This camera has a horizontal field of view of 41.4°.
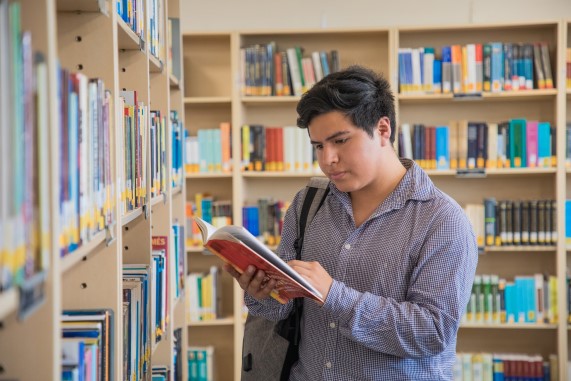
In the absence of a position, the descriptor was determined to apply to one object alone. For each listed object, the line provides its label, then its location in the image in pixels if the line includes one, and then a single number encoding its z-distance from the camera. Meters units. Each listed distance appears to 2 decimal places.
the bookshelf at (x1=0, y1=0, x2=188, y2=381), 1.11
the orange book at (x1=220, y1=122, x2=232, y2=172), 4.67
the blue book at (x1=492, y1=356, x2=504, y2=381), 4.52
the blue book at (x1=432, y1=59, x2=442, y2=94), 4.52
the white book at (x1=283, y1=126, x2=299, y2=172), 4.64
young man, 1.81
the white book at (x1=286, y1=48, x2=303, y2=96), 4.62
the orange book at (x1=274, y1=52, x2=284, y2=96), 4.63
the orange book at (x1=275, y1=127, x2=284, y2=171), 4.66
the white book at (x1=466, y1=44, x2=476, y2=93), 4.47
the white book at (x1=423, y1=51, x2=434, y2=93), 4.50
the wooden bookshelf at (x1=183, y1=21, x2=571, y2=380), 4.44
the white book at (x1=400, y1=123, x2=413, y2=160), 4.55
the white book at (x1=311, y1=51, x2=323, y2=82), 4.63
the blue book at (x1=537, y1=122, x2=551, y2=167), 4.45
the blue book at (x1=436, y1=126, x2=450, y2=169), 4.52
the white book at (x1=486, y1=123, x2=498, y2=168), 4.48
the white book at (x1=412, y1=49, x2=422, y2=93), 4.52
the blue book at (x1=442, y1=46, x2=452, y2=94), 4.50
